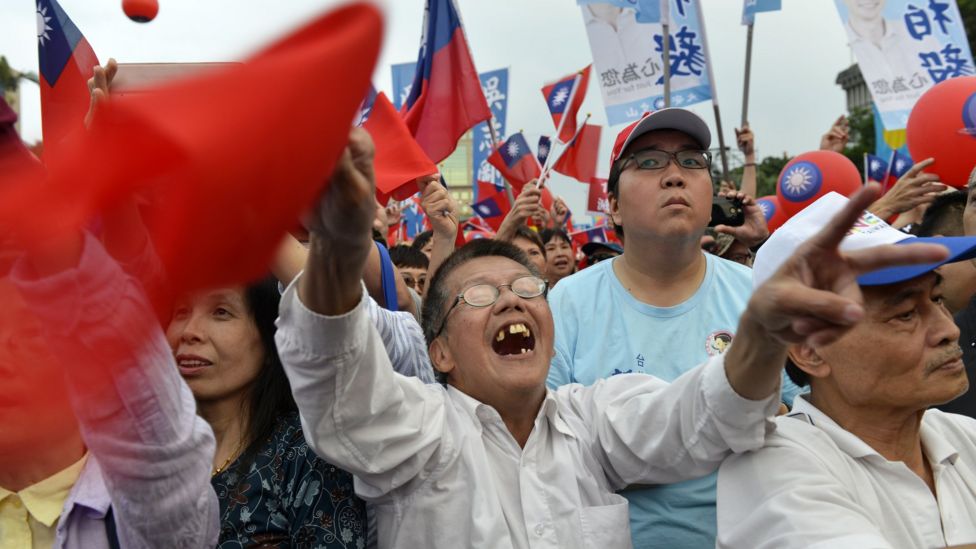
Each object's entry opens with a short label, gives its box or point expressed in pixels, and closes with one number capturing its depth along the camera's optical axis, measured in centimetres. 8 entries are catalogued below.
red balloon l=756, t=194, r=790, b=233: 681
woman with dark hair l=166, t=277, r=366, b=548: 191
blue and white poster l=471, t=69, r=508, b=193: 1110
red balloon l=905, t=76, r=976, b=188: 423
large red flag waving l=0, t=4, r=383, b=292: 72
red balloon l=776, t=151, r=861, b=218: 588
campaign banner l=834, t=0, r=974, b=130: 648
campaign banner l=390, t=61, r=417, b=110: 1129
